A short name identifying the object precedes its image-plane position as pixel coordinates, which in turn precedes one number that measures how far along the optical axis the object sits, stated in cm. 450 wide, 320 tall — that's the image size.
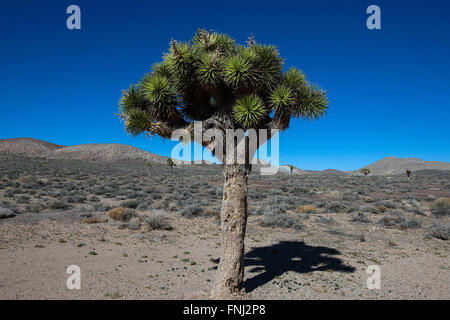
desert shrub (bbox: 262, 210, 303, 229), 1293
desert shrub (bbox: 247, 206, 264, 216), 1570
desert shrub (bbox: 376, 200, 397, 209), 1844
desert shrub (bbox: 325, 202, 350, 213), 1694
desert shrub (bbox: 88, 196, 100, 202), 1677
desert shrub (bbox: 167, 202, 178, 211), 1573
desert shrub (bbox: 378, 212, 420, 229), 1327
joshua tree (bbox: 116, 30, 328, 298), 543
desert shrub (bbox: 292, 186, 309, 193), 2652
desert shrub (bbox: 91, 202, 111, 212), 1403
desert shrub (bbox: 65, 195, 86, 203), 1602
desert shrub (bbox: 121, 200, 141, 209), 1566
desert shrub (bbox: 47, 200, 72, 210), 1385
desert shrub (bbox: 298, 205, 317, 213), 1636
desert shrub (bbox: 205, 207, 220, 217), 1472
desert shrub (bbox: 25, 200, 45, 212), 1295
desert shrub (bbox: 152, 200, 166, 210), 1569
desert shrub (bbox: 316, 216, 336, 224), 1386
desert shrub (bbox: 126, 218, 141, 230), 1121
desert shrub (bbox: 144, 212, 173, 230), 1181
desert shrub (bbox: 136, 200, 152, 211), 1533
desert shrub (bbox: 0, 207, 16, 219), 1107
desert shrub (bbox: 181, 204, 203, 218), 1417
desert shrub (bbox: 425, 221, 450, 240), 1132
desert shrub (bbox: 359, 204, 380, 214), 1675
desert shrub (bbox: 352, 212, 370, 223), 1426
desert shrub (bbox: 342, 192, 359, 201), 2224
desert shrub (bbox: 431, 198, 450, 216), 1620
